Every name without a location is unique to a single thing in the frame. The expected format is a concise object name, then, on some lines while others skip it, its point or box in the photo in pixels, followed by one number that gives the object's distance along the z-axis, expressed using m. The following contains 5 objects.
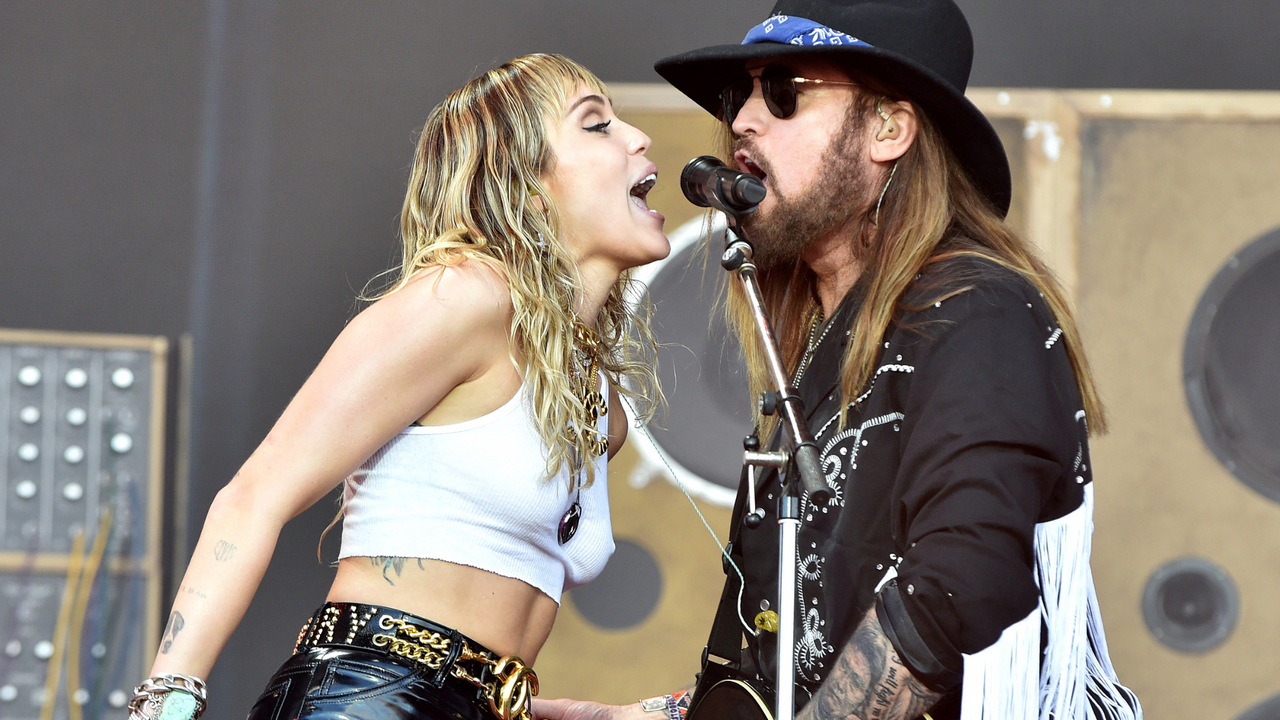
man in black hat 9.56
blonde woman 9.64
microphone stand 9.50
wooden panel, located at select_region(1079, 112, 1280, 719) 10.45
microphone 9.67
